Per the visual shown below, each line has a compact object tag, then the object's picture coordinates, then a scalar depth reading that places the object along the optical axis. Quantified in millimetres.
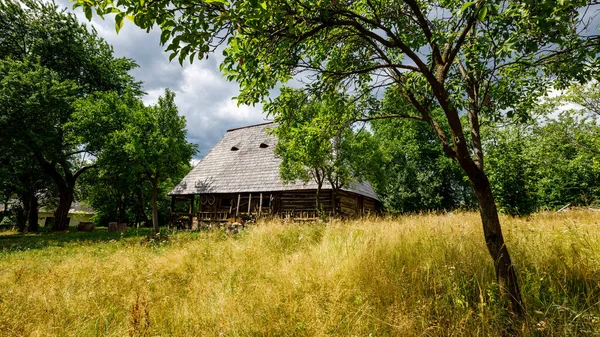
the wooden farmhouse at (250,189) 17500
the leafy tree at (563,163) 21578
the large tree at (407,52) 2271
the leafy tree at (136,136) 16016
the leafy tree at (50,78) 15898
